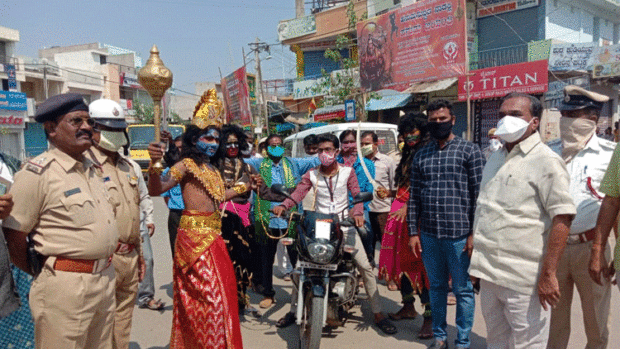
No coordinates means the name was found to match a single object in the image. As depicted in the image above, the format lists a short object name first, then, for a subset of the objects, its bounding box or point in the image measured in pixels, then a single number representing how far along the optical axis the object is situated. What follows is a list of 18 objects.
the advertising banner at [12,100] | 28.37
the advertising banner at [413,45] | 12.64
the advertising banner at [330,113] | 17.83
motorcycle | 3.87
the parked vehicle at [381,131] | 10.04
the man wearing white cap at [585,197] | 3.11
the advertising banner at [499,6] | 16.84
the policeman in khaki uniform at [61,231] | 2.31
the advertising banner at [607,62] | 14.32
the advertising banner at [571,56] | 14.41
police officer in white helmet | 3.20
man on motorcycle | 4.55
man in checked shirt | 3.73
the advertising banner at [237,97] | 22.19
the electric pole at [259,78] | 23.15
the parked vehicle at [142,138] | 17.92
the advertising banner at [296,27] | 25.28
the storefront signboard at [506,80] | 12.87
